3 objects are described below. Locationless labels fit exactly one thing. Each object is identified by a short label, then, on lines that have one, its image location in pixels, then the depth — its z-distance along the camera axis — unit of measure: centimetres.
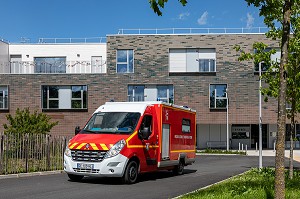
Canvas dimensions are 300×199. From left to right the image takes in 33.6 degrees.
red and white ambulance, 1377
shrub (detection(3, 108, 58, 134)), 2633
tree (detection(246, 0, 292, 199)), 777
